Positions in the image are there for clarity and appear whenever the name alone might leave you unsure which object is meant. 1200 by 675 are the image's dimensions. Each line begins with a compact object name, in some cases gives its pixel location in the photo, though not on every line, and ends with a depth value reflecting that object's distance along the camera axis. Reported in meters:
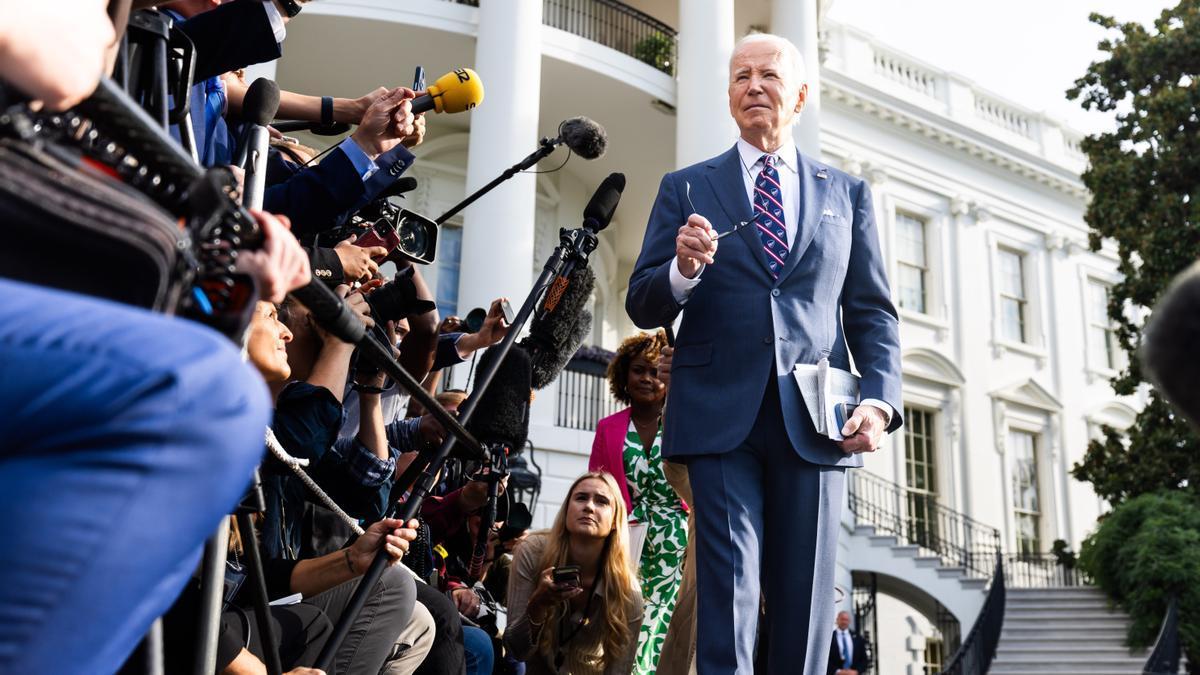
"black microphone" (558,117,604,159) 3.61
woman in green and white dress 4.14
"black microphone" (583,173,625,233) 3.22
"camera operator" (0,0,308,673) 0.83
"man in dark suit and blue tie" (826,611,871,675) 13.68
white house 12.70
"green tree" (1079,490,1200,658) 13.48
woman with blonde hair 4.30
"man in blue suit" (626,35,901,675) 2.53
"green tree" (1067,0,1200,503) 14.41
